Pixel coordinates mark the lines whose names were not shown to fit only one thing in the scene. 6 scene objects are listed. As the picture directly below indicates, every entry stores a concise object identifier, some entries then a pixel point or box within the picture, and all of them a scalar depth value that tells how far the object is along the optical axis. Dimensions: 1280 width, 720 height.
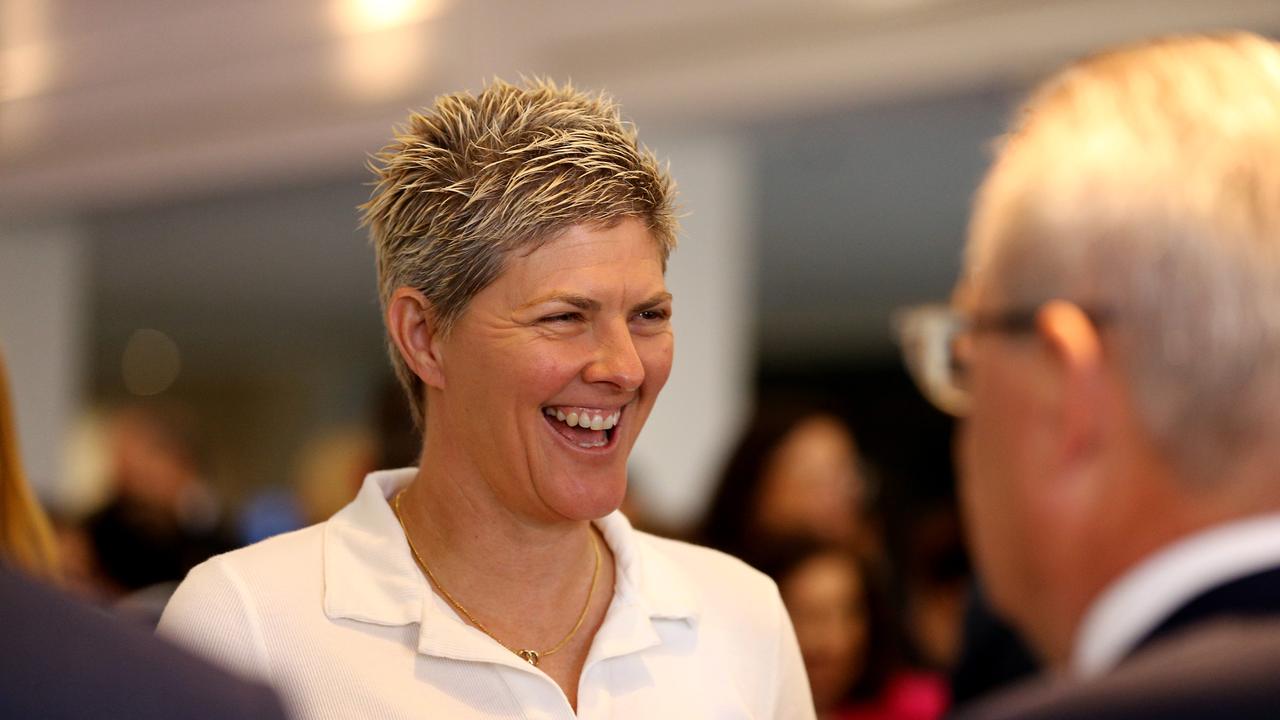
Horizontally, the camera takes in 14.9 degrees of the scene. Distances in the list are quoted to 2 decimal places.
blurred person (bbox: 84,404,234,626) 5.17
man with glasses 2.55
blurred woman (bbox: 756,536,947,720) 3.61
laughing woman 2.85
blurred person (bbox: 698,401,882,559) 4.02
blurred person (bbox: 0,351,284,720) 2.30
